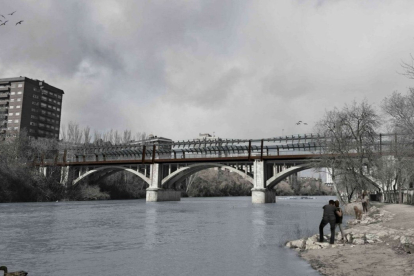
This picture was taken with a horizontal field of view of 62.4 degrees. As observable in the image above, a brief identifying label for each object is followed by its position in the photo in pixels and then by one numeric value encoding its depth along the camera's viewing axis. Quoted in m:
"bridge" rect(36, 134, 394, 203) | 54.06
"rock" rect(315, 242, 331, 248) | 11.97
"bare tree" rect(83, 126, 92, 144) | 82.81
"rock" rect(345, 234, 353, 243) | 12.52
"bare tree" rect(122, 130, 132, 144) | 91.35
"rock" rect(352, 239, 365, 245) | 11.94
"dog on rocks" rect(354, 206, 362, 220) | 20.11
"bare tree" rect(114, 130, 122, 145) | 89.93
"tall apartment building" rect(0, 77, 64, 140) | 102.25
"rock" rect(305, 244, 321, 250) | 12.05
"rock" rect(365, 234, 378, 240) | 12.06
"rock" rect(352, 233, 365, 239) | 12.39
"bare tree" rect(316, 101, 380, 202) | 29.98
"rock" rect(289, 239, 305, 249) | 12.46
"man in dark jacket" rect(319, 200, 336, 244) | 12.15
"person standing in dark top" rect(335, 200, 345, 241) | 12.47
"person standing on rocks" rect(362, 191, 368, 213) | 24.68
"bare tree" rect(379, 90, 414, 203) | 26.12
